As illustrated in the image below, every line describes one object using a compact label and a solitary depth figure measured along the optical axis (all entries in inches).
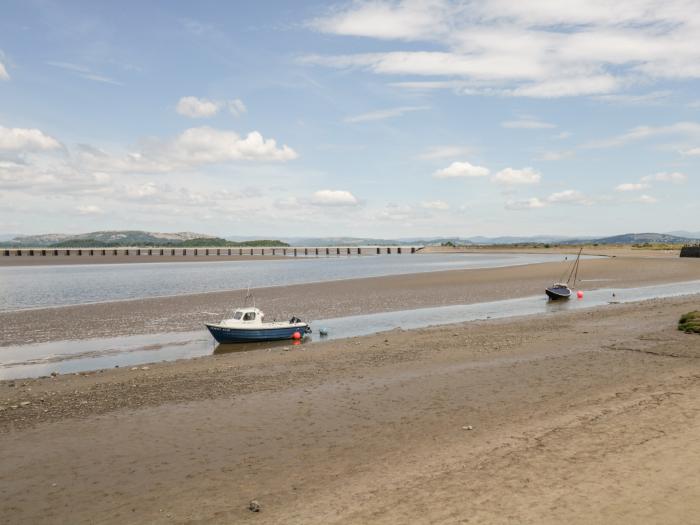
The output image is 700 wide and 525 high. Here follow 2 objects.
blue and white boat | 980.6
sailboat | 1523.1
